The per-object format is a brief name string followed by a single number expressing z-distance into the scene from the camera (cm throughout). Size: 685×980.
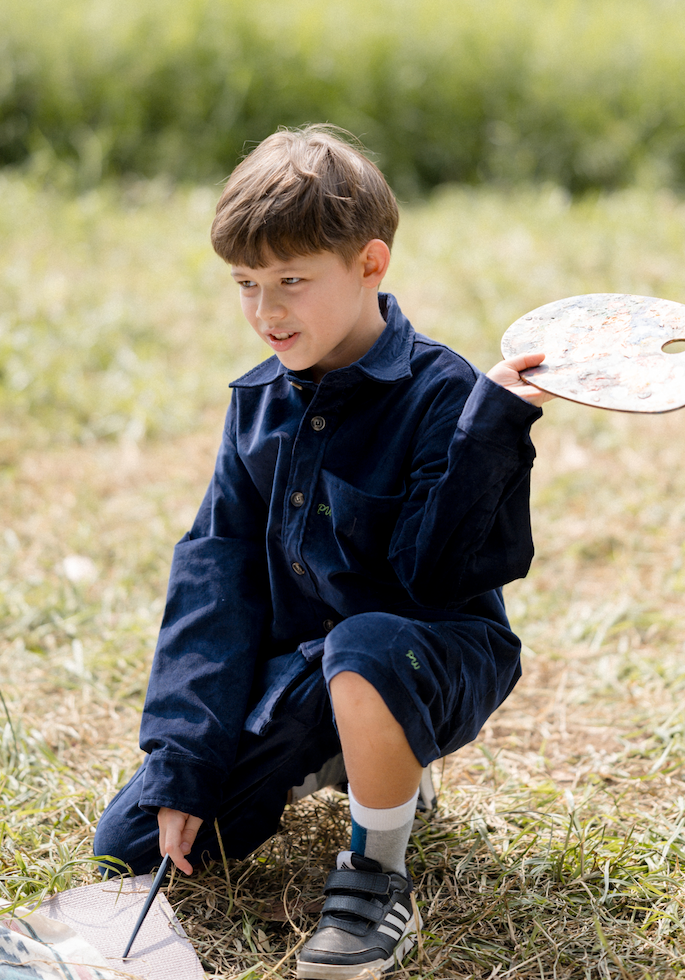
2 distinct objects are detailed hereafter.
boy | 357
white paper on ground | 361
